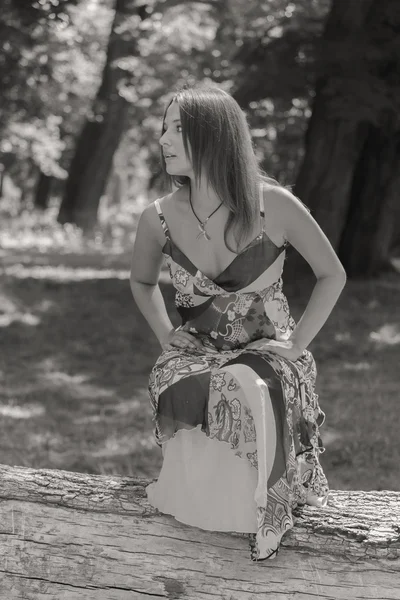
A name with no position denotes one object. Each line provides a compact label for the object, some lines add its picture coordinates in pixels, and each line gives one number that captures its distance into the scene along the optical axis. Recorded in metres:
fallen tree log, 3.28
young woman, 3.22
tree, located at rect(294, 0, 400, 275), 10.12
